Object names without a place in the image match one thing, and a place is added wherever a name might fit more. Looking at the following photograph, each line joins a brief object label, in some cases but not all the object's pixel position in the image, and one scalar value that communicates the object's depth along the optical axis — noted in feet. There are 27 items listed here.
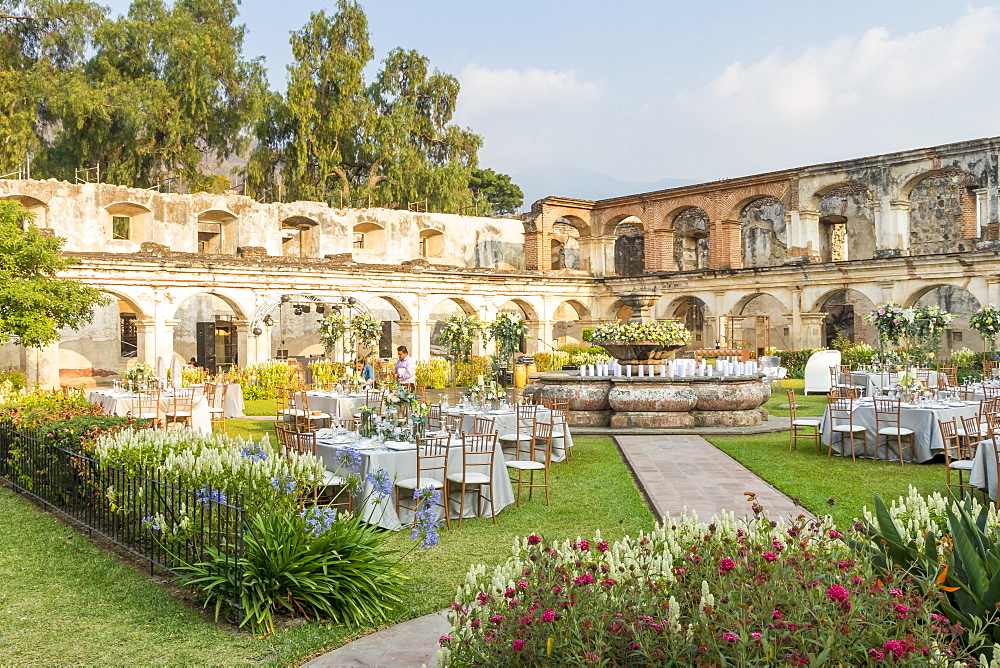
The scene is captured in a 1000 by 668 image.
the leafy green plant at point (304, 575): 17.66
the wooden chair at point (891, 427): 38.11
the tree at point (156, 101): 108.27
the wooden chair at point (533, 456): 30.63
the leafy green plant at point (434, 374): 84.94
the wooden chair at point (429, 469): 26.61
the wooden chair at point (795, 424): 42.06
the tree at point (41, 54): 104.88
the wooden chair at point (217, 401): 51.29
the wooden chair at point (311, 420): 36.86
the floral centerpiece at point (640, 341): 55.72
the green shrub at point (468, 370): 85.71
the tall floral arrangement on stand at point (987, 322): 66.39
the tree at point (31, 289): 47.06
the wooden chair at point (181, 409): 46.98
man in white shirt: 53.98
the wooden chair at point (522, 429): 36.17
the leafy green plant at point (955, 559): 12.14
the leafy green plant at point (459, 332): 75.72
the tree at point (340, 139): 121.80
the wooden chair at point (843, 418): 38.91
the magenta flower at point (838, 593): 9.56
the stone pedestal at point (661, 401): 49.78
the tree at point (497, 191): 159.02
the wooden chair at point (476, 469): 27.40
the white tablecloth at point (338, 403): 52.08
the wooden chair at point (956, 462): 29.60
